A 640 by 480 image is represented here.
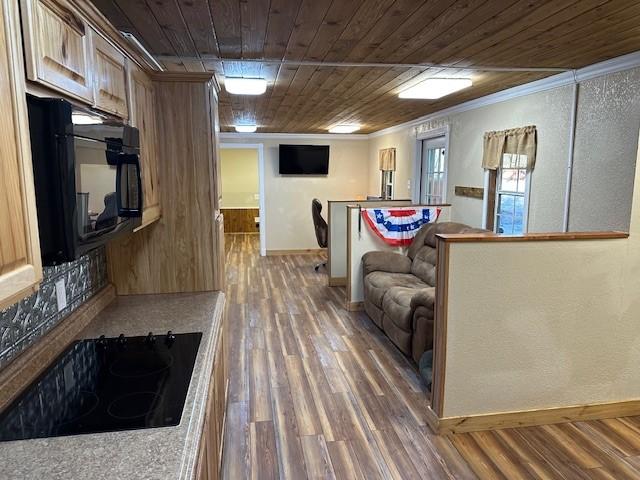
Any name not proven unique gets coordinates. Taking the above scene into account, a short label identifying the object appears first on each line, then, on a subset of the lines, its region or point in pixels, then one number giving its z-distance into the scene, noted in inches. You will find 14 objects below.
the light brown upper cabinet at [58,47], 37.0
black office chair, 257.6
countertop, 39.8
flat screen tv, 311.9
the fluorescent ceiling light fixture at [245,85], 130.1
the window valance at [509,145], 148.5
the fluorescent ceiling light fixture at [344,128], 264.5
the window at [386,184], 289.0
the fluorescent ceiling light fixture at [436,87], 133.7
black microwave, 38.0
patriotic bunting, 184.2
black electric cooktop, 47.9
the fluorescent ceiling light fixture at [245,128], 265.9
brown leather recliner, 126.4
